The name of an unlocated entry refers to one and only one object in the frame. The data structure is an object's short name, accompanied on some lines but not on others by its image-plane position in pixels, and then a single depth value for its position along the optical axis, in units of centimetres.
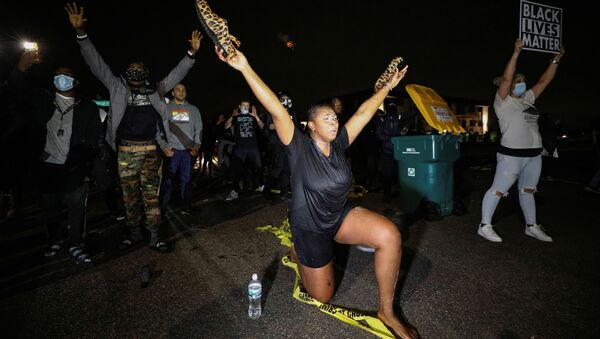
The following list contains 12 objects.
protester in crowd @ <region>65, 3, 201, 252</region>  343
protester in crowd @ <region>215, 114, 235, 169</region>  864
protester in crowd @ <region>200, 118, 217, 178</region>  1009
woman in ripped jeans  365
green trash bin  450
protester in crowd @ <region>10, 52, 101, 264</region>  322
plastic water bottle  225
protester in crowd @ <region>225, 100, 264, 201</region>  670
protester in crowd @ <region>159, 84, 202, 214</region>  503
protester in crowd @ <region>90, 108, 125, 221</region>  495
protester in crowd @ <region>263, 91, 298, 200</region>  650
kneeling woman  204
